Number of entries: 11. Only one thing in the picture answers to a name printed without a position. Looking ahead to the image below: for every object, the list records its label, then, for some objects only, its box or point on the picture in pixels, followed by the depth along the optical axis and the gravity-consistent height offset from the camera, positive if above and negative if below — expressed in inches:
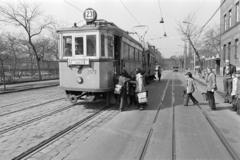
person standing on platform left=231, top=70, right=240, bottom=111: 354.8 -35.0
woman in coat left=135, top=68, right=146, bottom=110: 411.8 -27.5
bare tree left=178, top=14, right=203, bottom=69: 1494.8 +196.3
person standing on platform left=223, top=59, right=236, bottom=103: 464.6 -25.0
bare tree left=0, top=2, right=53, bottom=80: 1168.8 +206.9
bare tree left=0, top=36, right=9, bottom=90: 869.7 +95.6
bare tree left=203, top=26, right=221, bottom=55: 2627.5 +253.4
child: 439.2 -35.1
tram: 391.2 +14.4
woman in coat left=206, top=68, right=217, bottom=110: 402.9 -32.6
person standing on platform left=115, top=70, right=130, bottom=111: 399.0 -29.3
